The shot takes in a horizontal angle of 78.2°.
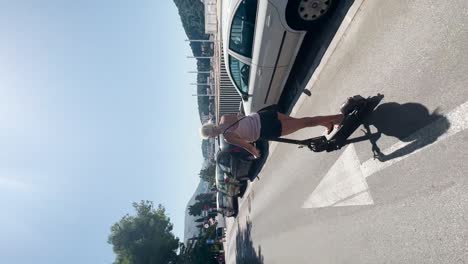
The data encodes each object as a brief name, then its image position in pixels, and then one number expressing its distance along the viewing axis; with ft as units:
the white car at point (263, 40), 20.68
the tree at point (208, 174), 123.95
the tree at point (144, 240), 81.46
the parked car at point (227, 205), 60.34
